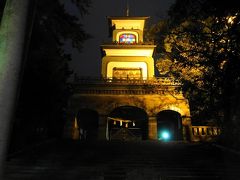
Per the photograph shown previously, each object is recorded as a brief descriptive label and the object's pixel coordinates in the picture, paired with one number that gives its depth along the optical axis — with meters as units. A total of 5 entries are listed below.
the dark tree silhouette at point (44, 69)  7.56
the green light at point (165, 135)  21.78
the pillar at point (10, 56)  2.80
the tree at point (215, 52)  8.31
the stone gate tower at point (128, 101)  18.38
